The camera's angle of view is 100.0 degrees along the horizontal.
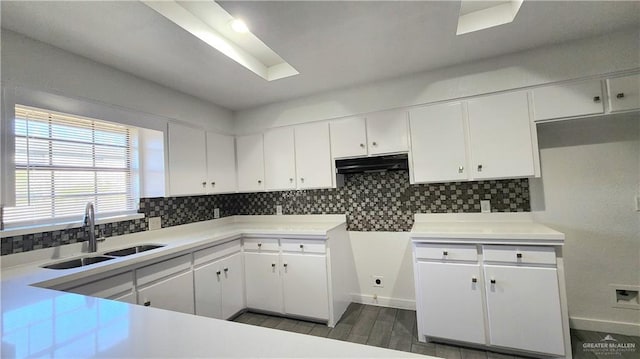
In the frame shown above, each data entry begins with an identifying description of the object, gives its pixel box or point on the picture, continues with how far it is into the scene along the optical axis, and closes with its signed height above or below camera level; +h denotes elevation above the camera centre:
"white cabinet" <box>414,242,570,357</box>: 1.89 -0.88
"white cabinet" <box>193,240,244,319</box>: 2.36 -0.82
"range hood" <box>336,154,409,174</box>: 2.57 +0.22
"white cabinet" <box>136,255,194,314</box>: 1.92 -0.67
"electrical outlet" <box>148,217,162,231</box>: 2.62 -0.24
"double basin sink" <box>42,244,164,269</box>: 1.87 -0.43
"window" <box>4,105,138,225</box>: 1.84 +0.28
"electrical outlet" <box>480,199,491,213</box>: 2.53 -0.25
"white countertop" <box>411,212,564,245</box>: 1.93 -0.41
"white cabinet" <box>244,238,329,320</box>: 2.54 -0.85
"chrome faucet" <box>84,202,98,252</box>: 2.04 -0.16
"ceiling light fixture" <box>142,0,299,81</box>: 1.61 +1.15
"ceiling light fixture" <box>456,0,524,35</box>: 1.79 +1.13
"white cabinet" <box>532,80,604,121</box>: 2.03 +0.58
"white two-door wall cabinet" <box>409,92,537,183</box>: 2.19 +0.35
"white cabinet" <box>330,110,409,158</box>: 2.58 +0.52
